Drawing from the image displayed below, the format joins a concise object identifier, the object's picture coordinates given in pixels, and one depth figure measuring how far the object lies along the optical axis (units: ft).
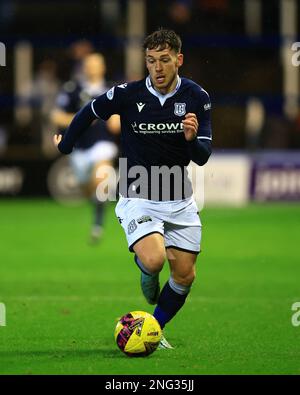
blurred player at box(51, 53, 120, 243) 49.70
